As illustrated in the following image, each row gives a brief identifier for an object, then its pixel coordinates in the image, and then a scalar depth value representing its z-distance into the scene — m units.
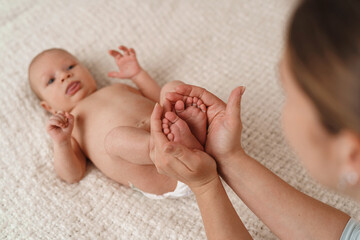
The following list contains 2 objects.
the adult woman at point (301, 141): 0.48
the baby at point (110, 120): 1.02
